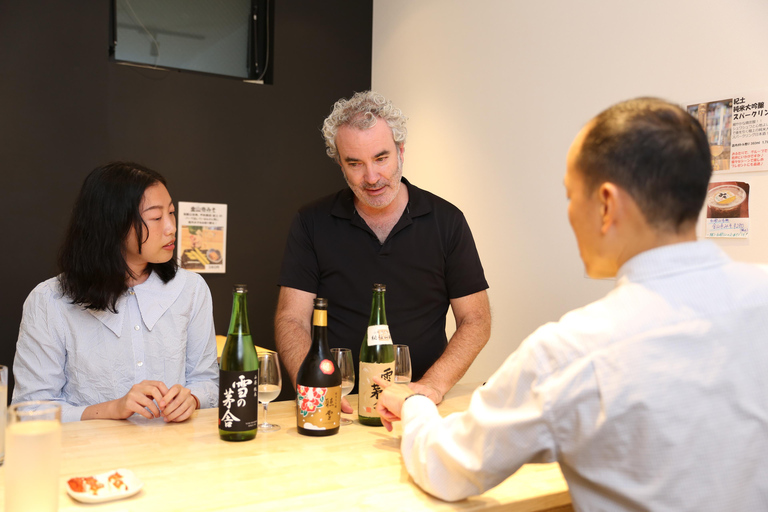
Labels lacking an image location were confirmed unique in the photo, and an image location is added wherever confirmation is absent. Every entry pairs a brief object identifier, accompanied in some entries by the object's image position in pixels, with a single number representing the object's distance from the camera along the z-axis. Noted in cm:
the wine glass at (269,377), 151
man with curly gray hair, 231
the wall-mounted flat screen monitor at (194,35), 378
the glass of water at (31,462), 100
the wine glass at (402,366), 168
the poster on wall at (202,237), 383
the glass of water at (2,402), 129
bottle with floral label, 153
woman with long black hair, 190
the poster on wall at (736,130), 232
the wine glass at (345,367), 159
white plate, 111
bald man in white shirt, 93
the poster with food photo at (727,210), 236
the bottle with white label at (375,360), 163
